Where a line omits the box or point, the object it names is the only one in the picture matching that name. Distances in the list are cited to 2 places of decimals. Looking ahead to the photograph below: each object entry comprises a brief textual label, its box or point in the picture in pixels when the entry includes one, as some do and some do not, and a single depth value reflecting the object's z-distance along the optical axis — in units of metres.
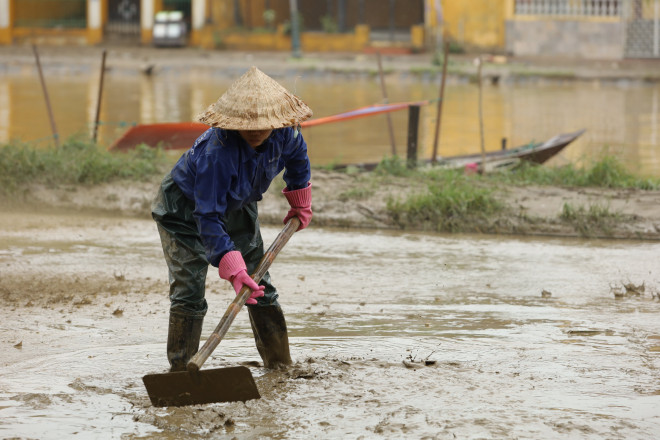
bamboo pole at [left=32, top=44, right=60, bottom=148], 17.72
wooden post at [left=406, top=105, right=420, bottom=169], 17.08
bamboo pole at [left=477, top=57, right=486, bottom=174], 16.44
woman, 6.80
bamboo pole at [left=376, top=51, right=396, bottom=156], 19.17
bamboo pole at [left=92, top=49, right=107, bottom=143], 17.81
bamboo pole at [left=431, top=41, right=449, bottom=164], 17.81
